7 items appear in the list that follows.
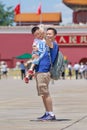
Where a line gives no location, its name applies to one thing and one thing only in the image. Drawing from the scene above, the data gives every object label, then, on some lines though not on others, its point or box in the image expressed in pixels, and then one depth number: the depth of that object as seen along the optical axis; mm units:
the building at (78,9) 78875
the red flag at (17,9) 75425
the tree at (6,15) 122375
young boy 11633
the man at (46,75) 11602
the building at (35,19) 75875
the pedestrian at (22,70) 45134
